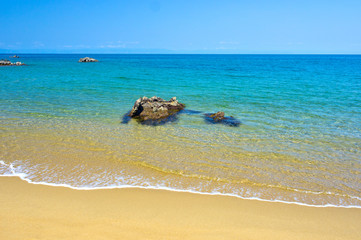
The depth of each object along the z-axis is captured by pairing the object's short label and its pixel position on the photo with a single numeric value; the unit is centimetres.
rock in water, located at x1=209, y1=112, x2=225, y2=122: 1516
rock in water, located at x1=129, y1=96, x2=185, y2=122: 1567
